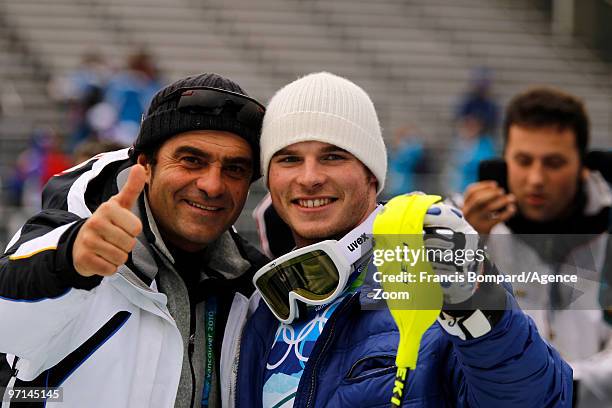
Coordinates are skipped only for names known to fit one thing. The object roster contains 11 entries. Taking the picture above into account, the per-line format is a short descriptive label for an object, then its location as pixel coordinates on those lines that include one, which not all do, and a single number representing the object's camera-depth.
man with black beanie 2.60
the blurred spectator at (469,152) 11.15
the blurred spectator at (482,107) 13.27
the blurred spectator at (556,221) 3.34
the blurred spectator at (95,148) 4.89
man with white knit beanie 2.60
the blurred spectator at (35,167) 9.91
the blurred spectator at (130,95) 10.70
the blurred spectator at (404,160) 11.88
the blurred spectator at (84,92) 11.10
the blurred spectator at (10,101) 13.02
